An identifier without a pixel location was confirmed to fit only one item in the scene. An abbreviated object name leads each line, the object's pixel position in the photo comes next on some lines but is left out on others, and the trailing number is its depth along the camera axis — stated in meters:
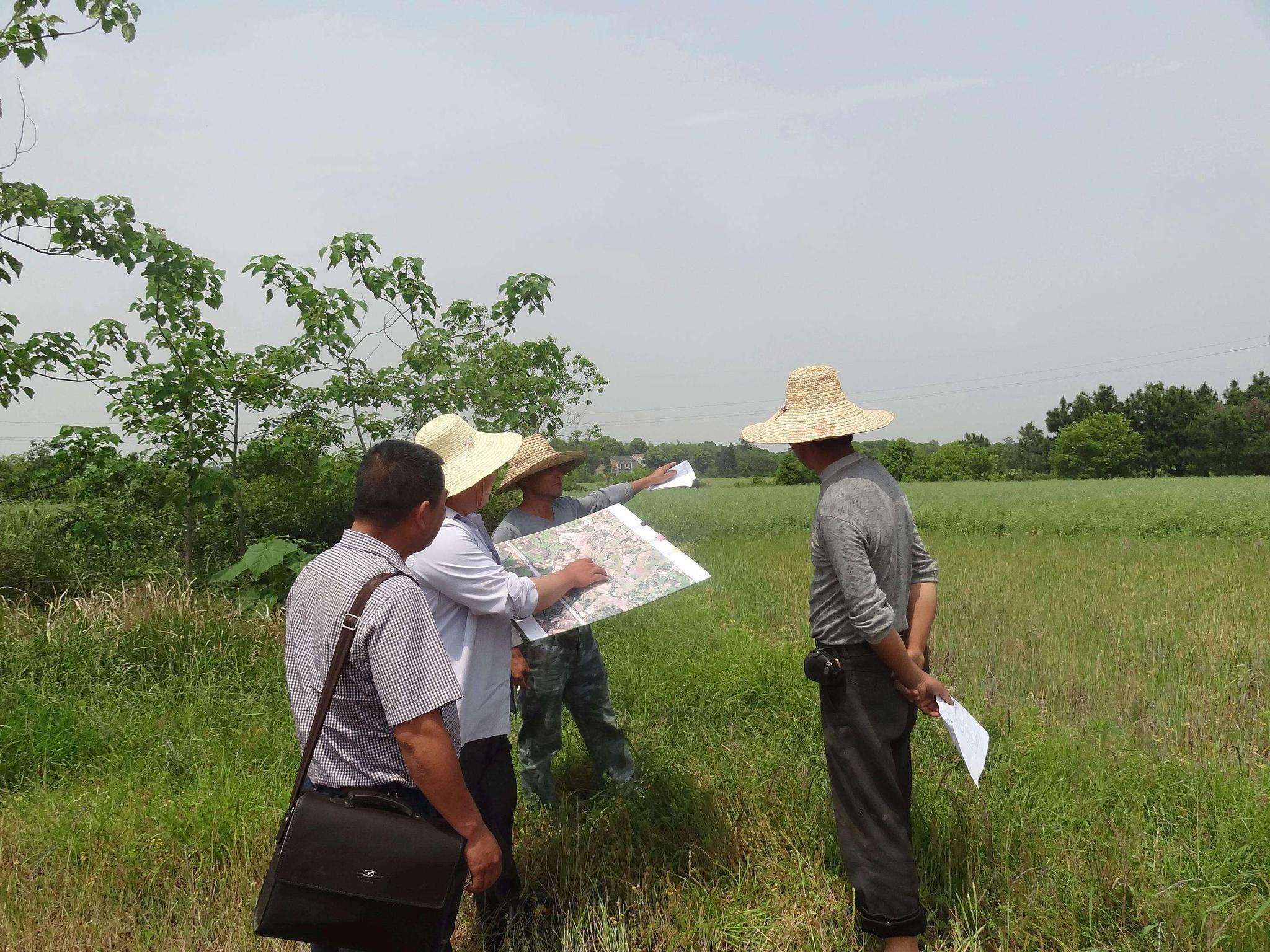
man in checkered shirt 1.74
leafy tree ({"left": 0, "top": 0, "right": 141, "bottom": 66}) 4.77
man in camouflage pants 3.48
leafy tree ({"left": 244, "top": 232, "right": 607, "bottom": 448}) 6.03
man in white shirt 2.37
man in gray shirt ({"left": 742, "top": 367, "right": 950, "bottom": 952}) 2.36
